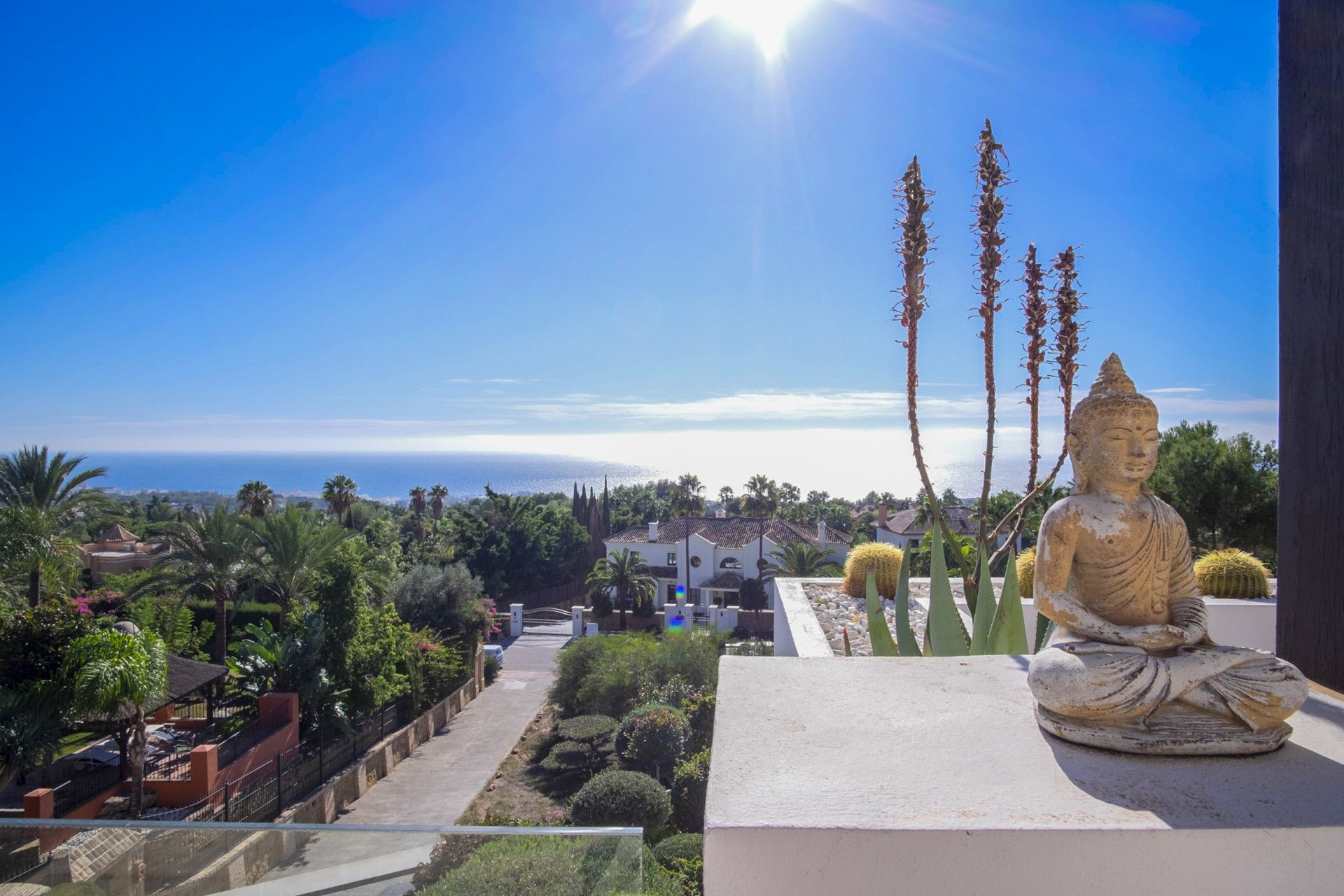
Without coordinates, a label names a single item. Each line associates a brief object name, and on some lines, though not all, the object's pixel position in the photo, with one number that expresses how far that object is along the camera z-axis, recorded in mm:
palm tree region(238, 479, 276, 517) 29047
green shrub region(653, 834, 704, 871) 8797
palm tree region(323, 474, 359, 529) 33875
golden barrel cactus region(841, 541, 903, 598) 10836
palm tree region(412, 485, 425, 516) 44906
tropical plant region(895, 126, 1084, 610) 5695
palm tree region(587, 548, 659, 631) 31609
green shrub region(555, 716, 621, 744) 14984
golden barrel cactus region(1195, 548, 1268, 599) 8633
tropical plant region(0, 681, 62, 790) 9578
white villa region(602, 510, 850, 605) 36406
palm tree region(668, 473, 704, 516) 39125
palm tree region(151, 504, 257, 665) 20422
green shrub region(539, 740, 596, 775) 14766
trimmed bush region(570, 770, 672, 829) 10922
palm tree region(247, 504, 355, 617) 20281
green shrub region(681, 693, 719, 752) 13125
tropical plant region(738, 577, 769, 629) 34562
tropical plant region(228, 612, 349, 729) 14367
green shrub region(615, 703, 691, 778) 12992
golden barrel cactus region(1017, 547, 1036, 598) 9164
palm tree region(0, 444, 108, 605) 16891
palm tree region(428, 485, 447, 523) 47688
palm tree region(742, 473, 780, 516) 37875
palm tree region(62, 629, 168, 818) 9930
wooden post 4246
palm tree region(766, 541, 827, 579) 28953
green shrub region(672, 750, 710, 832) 11273
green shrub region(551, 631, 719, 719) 16938
